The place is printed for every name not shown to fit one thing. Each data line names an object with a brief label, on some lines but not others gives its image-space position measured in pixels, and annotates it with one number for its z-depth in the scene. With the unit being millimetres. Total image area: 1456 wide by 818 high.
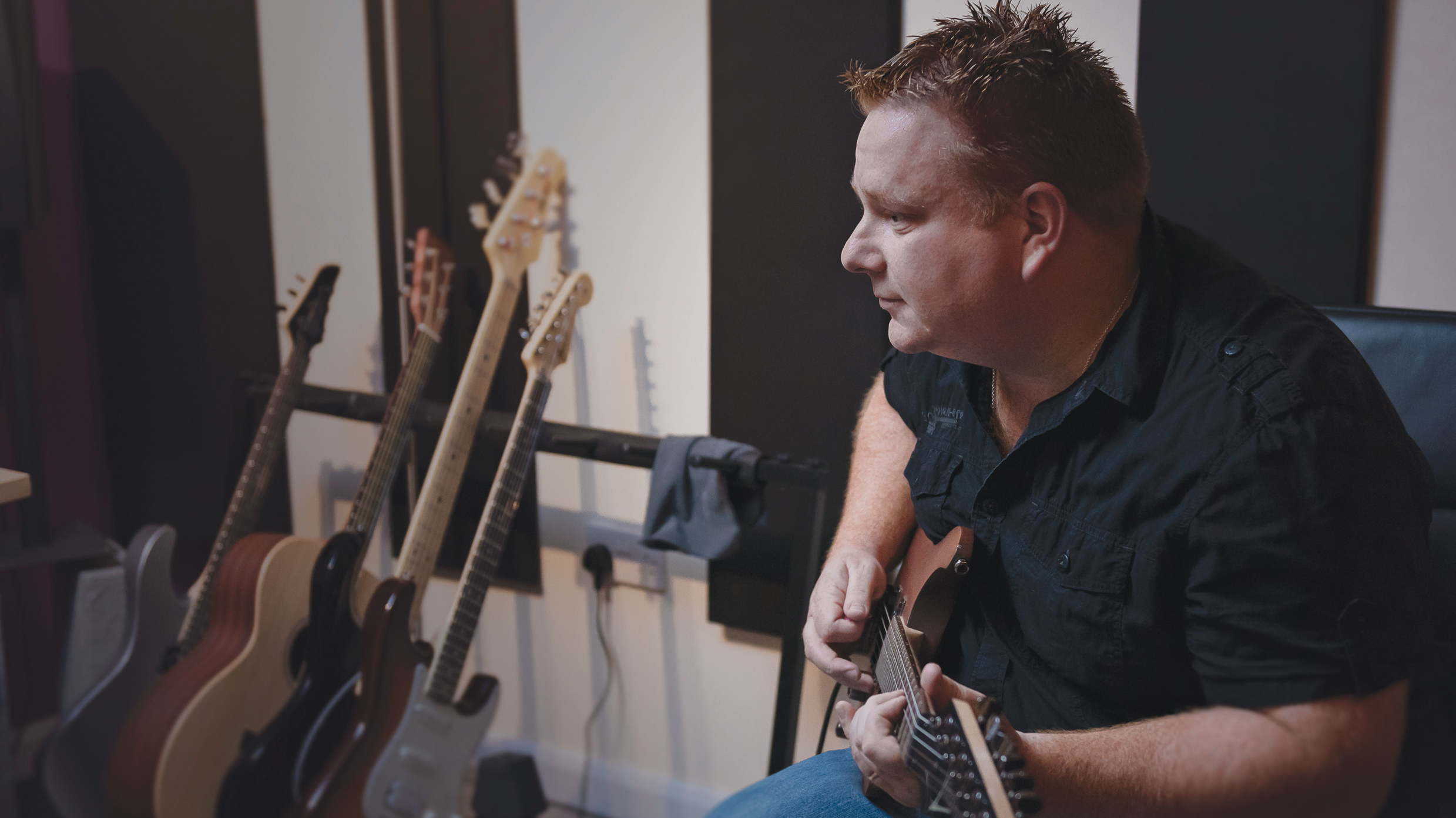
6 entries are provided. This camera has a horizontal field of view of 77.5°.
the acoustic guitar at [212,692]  1431
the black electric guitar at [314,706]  1457
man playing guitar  735
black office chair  915
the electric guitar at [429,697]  1402
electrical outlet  1756
